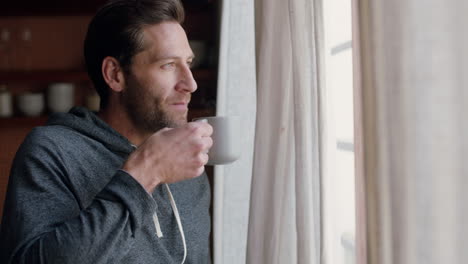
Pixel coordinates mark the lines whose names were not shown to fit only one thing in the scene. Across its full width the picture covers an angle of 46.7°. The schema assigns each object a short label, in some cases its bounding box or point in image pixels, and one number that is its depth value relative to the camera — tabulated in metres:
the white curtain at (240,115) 1.52
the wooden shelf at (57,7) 2.71
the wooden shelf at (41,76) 2.70
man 0.94
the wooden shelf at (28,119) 2.69
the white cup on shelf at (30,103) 2.70
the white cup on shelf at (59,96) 2.71
